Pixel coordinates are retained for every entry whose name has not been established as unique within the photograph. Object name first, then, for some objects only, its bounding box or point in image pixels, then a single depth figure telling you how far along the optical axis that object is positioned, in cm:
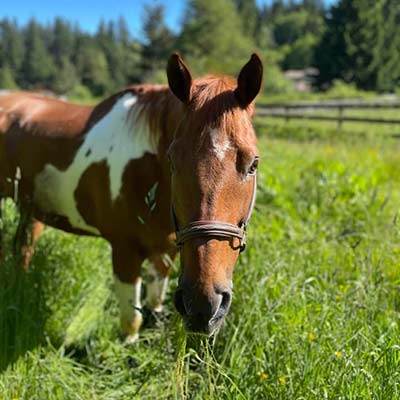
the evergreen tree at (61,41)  11087
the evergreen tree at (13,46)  9122
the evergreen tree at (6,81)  6450
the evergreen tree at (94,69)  7506
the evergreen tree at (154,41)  5559
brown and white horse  155
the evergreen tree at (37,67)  8875
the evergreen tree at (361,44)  3566
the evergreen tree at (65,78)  7740
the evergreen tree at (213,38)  4453
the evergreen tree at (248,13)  6816
